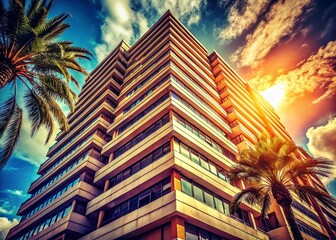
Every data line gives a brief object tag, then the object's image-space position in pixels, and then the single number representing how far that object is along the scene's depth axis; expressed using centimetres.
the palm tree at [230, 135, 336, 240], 1484
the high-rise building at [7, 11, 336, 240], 1554
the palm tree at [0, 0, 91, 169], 1009
